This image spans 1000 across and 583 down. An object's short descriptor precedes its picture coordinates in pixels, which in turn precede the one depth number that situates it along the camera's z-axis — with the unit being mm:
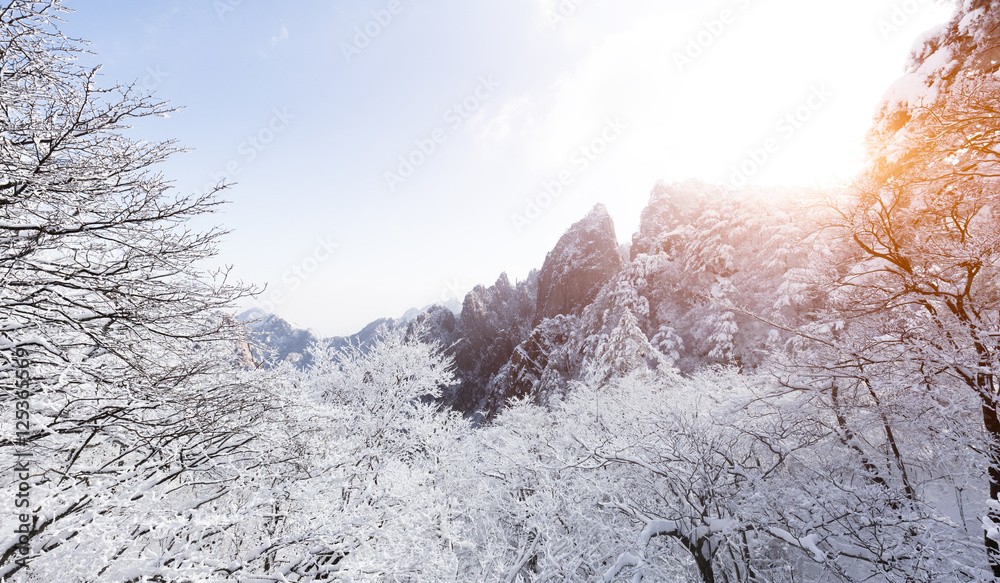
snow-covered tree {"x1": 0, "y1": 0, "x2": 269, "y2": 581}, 3539
